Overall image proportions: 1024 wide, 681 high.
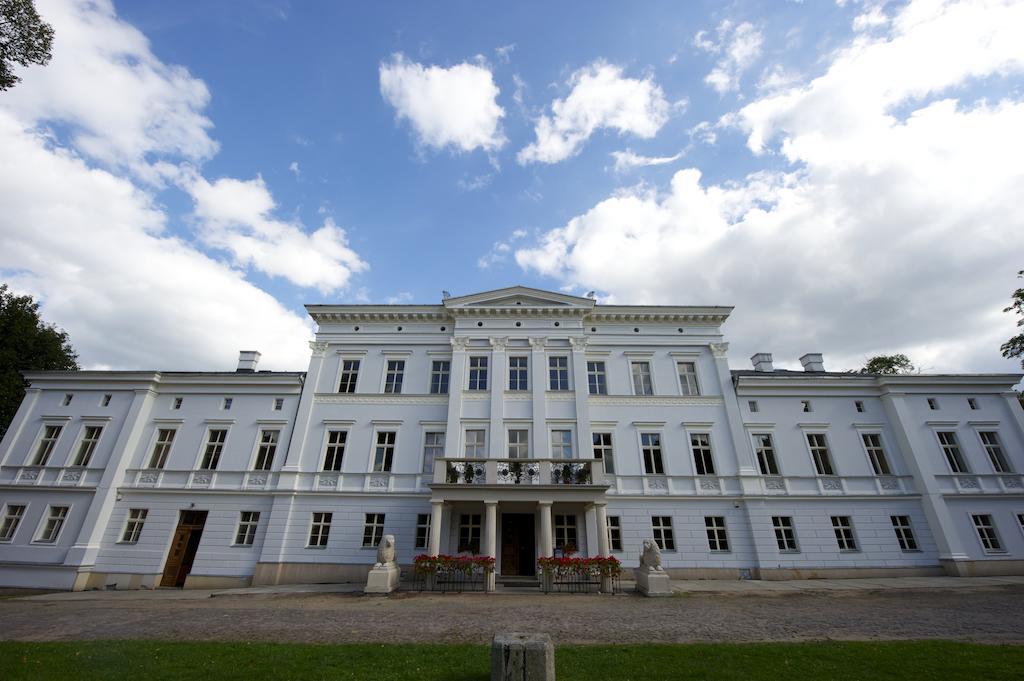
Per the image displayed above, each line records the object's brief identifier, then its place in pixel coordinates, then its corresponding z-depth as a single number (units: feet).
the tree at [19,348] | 78.28
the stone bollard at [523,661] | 18.24
